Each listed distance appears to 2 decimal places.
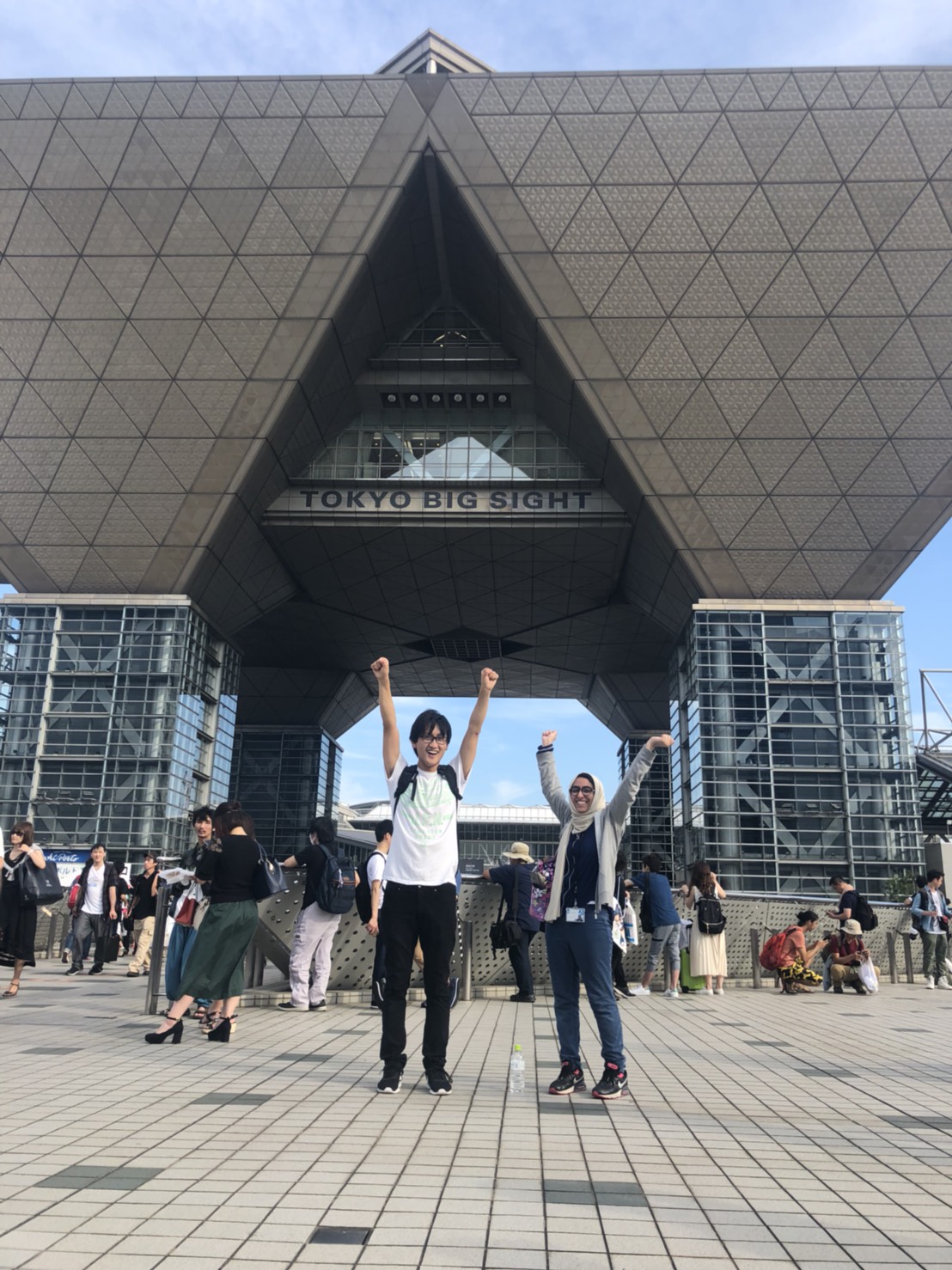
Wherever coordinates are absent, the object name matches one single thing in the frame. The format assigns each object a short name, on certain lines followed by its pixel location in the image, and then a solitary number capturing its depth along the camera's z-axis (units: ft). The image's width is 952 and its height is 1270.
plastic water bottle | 19.88
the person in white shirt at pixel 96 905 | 47.06
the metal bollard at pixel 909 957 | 58.18
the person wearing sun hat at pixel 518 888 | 37.99
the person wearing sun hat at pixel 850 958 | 49.42
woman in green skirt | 25.43
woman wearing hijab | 19.80
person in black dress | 36.17
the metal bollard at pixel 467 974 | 39.81
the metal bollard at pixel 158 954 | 30.30
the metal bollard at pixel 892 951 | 56.95
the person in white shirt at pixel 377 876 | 31.94
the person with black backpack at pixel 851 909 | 50.34
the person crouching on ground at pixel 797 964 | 47.85
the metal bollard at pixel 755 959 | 51.93
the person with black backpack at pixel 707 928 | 46.06
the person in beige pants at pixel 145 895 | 45.80
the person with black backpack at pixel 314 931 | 34.35
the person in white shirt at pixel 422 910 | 19.24
